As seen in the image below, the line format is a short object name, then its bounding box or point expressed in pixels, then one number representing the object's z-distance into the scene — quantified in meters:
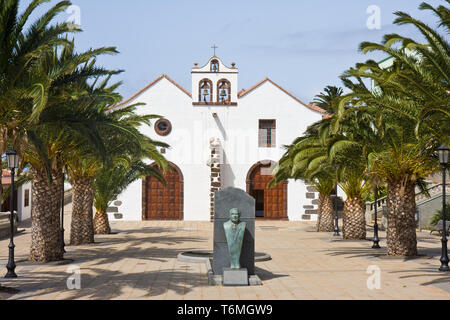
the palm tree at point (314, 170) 18.62
